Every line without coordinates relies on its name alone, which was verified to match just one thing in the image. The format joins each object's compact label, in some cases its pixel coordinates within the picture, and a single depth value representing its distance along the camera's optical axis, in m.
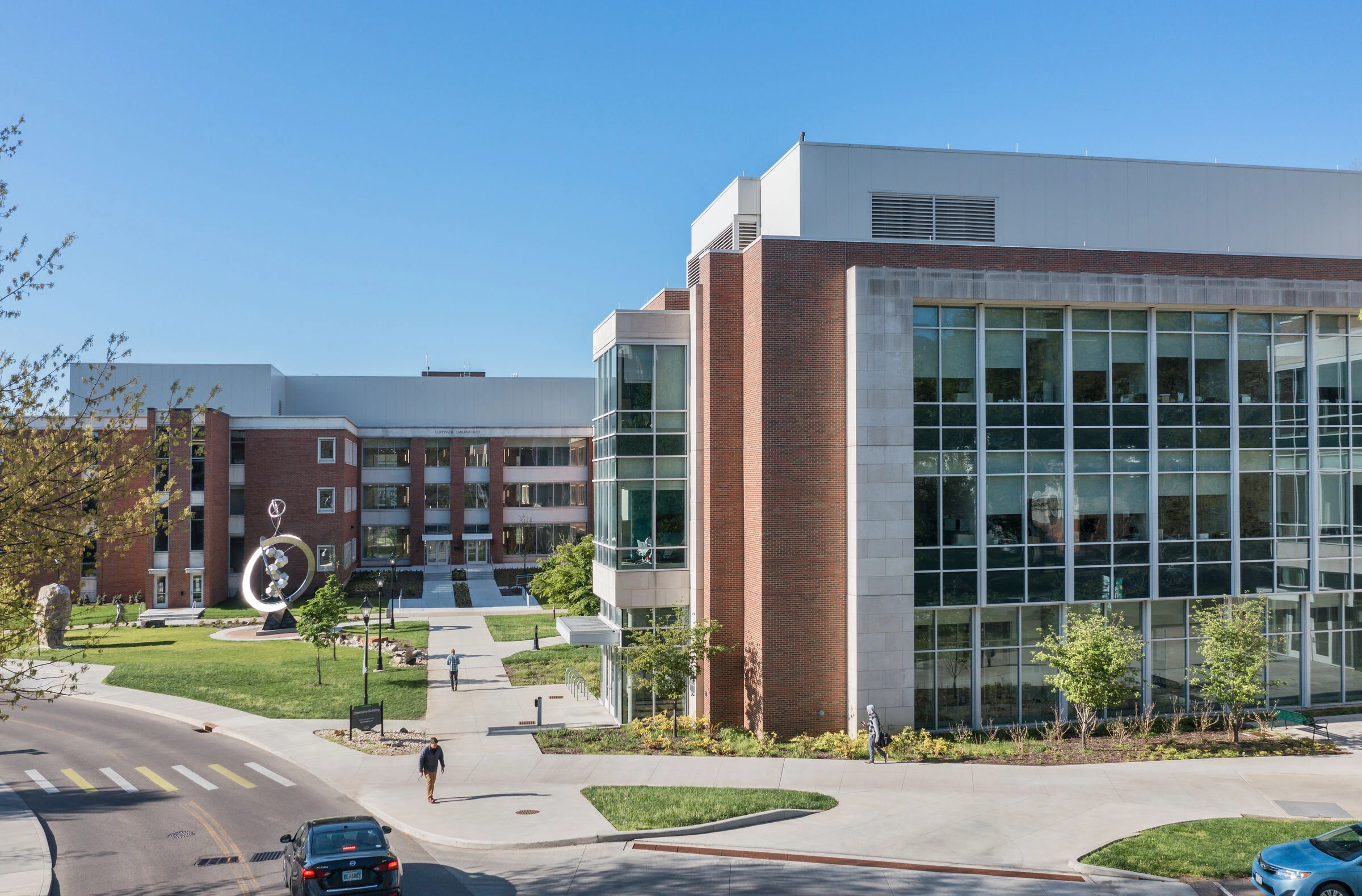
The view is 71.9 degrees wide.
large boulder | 38.91
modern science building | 23.41
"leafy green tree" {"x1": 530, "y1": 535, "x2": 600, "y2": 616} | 37.62
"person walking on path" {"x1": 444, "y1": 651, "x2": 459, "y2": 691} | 32.84
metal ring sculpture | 46.31
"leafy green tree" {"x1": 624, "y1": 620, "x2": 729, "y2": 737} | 23.95
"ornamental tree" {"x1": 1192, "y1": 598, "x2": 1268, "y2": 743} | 23.07
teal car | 13.35
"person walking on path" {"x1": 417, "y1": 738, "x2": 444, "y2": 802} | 19.33
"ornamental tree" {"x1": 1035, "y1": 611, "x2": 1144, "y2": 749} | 22.22
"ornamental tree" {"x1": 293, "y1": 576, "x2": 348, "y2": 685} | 34.34
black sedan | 13.38
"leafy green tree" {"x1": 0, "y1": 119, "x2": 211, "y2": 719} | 11.44
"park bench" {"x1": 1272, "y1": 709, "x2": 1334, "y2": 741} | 24.25
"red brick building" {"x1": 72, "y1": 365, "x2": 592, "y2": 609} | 55.66
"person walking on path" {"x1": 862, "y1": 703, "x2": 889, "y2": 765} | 21.55
